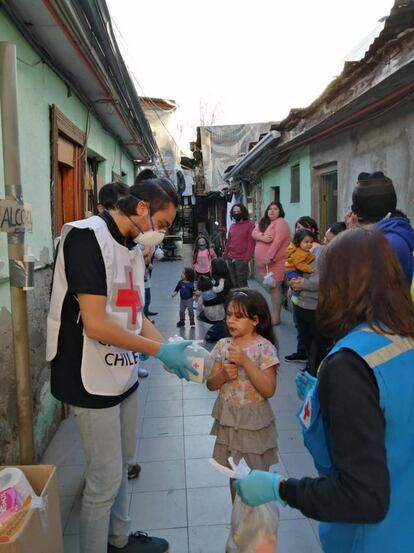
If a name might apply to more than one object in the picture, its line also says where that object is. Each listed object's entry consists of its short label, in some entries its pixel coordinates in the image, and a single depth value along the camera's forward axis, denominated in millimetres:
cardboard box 1482
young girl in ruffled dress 2283
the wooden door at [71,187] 4708
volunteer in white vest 1883
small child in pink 8320
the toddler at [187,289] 7160
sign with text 1897
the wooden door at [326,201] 6761
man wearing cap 2387
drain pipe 1881
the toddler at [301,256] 4742
